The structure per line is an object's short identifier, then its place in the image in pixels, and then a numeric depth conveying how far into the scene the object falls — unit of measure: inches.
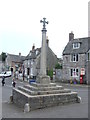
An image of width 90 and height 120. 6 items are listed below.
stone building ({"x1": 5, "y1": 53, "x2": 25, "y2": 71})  1434.9
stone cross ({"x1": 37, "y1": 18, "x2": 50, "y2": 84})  267.7
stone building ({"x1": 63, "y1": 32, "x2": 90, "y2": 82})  693.2
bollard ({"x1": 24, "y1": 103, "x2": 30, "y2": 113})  215.9
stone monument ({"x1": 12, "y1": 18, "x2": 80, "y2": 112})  225.9
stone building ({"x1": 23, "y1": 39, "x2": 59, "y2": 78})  989.0
